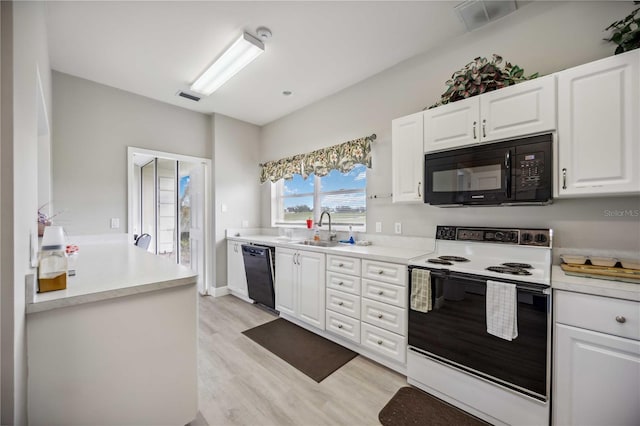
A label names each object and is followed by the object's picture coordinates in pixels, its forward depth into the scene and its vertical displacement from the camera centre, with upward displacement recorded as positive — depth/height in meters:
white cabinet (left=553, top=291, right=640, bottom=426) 1.19 -0.74
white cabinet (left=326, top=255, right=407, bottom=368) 2.01 -0.82
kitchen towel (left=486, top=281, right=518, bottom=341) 1.44 -0.57
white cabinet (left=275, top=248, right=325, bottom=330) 2.62 -0.82
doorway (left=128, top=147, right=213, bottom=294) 4.02 +0.12
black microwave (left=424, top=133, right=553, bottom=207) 1.65 +0.28
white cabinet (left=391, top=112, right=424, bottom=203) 2.23 +0.48
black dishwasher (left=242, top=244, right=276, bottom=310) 3.19 -0.79
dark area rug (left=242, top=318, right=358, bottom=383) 2.15 -1.31
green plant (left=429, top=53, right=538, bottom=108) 1.85 +1.01
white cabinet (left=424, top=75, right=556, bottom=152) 1.64 +0.69
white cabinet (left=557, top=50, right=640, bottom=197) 1.39 +0.49
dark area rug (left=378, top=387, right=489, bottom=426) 1.58 -1.31
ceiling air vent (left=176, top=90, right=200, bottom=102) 3.28 +1.56
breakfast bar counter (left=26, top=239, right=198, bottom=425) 1.07 -0.65
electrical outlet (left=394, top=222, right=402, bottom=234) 2.64 -0.16
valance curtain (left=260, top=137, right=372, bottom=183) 2.92 +0.68
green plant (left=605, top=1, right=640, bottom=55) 1.44 +1.05
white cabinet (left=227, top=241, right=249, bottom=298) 3.70 -0.90
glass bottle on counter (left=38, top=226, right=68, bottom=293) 1.13 -0.23
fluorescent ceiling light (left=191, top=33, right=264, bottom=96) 2.28 +1.51
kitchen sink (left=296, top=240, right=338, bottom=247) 3.10 -0.39
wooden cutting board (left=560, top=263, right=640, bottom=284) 1.29 -0.33
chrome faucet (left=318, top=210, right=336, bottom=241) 3.21 -0.31
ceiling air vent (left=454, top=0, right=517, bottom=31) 1.88 +1.55
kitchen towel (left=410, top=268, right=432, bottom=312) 1.80 -0.57
